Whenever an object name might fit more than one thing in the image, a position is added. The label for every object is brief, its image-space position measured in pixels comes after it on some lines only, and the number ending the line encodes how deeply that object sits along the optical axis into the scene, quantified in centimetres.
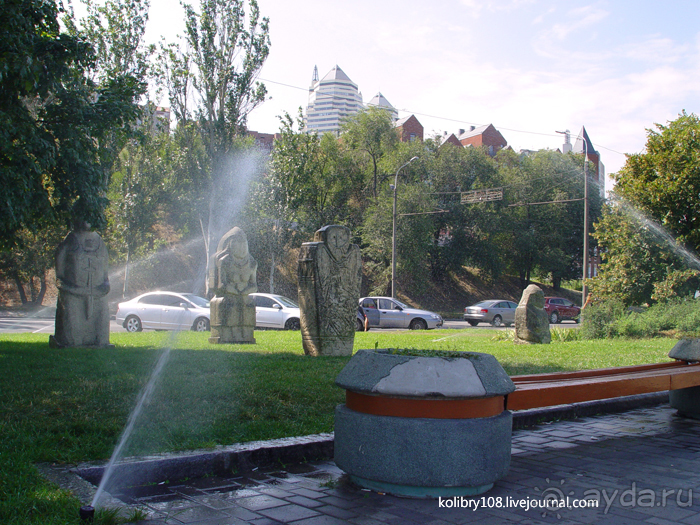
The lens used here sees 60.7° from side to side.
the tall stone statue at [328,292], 1097
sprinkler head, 307
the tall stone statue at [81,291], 1120
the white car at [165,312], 1970
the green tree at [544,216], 4569
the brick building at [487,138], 7500
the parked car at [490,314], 3027
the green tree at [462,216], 4200
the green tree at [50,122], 812
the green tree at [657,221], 1792
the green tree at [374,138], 4194
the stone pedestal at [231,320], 1301
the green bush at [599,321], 1711
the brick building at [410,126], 6331
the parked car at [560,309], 3484
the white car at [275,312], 2161
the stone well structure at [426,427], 373
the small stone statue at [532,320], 1530
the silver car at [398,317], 2470
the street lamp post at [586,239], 2585
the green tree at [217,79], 2809
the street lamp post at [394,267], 2899
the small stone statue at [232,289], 1275
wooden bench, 471
